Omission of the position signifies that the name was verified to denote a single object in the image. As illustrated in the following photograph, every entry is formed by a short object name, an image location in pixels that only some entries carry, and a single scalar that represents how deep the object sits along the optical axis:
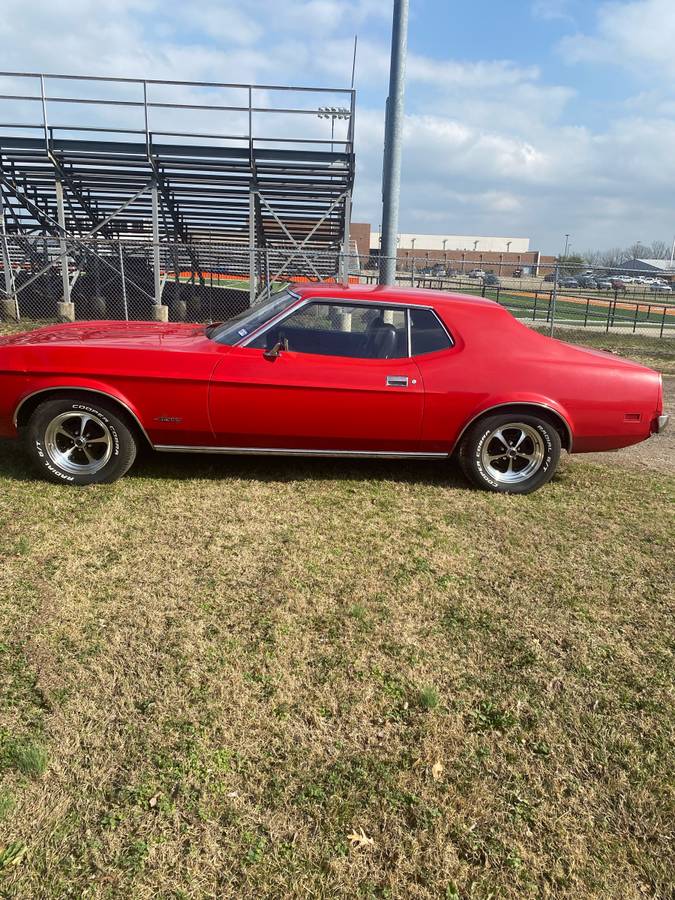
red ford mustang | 4.14
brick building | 80.00
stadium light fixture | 13.34
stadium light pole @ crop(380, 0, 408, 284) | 9.38
